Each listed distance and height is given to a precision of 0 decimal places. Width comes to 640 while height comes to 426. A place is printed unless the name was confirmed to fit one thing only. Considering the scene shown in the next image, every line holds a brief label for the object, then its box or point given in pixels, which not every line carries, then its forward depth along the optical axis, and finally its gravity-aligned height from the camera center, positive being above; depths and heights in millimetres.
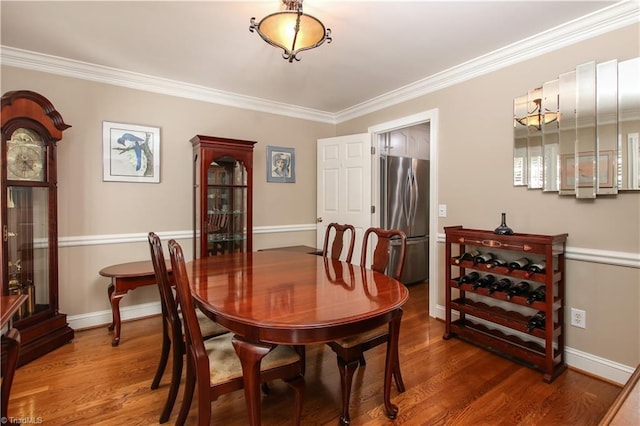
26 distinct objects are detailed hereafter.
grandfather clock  2301 -42
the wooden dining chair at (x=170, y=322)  1582 -593
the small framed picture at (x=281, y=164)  3990 +603
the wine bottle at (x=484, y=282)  2527 -593
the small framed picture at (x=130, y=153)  3006 +586
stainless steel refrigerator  4125 +51
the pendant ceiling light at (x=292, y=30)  1713 +1045
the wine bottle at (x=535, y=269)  2180 -422
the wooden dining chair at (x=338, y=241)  2620 -264
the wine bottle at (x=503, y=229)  2332 -151
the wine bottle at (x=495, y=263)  2409 -417
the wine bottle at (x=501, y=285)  2412 -596
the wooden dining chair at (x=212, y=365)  1231 -697
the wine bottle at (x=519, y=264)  2283 -404
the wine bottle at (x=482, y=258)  2480 -391
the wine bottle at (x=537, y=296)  2193 -619
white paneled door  3756 +341
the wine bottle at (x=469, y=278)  2629 -584
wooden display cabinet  3252 +171
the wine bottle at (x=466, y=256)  2599 -394
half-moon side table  2609 -601
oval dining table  1220 -419
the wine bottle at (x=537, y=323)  2201 -809
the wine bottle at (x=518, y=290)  2307 -603
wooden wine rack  2115 -797
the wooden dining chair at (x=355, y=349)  1620 -743
